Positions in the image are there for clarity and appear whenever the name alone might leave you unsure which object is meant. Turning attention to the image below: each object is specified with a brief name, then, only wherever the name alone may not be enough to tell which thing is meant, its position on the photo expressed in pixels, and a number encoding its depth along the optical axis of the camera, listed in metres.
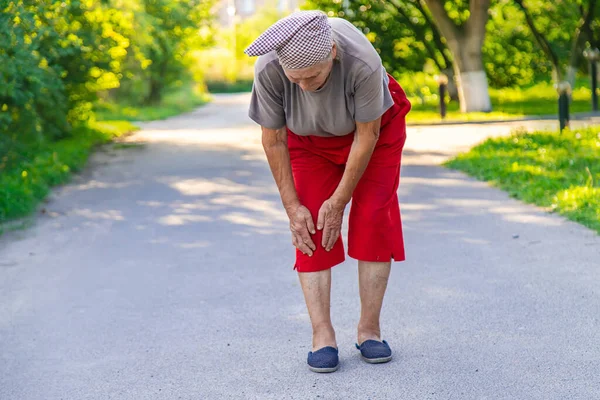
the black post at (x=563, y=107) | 13.20
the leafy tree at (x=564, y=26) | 20.97
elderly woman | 3.71
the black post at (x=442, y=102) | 19.20
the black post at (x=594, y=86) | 19.56
